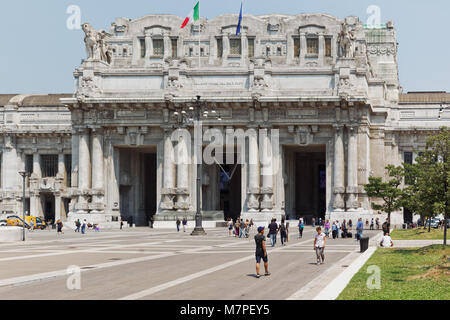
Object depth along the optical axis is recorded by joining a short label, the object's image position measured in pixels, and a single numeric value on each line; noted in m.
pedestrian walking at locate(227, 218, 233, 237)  55.28
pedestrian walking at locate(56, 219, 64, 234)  60.98
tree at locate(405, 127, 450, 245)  33.22
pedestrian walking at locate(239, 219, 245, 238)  51.69
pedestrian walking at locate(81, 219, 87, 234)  61.28
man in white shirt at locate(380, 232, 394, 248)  38.88
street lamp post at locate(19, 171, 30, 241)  46.94
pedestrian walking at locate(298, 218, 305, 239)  51.56
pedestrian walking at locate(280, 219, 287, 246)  42.69
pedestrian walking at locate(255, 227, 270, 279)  24.45
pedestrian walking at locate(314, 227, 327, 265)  28.67
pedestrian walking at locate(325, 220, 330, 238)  53.70
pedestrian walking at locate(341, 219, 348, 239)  52.06
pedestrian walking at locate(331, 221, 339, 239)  50.59
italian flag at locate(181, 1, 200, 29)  76.88
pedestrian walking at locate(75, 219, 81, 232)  67.56
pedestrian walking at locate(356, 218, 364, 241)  45.78
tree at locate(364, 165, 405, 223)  64.62
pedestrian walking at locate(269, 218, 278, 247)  40.72
